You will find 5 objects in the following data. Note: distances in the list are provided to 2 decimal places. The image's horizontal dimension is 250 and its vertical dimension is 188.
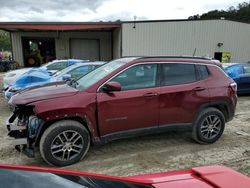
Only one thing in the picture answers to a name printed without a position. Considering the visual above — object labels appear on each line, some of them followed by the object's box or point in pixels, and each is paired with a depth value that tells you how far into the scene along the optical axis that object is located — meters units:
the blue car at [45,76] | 6.08
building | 16.29
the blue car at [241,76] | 8.11
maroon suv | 3.17
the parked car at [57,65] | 9.28
